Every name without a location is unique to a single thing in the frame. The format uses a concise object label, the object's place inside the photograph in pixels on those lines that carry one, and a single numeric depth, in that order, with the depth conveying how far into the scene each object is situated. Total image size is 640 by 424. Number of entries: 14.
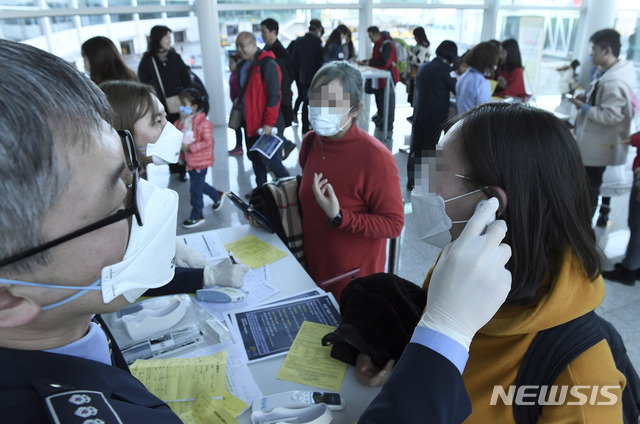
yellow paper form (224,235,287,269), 1.75
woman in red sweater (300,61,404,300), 1.82
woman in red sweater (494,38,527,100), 5.28
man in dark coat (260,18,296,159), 5.01
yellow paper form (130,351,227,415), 1.09
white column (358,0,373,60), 7.41
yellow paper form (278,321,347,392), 1.15
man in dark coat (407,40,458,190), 4.43
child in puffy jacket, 3.65
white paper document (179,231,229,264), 1.80
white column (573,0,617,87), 7.69
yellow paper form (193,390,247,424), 1.02
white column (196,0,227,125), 6.25
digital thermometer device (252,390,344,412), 1.05
